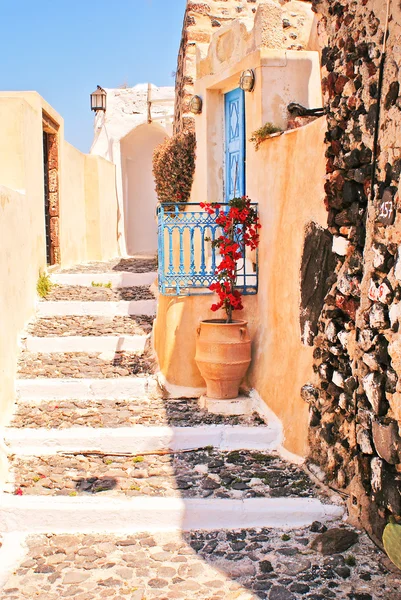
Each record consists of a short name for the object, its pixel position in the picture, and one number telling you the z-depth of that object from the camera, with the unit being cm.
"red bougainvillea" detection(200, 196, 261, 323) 673
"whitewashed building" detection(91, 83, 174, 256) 1625
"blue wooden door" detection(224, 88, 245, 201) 817
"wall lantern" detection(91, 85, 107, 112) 1595
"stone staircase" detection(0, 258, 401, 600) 391
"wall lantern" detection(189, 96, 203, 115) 896
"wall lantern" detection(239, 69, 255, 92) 732
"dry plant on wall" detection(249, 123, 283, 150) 676
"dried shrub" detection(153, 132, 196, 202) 991
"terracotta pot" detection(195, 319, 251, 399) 651
